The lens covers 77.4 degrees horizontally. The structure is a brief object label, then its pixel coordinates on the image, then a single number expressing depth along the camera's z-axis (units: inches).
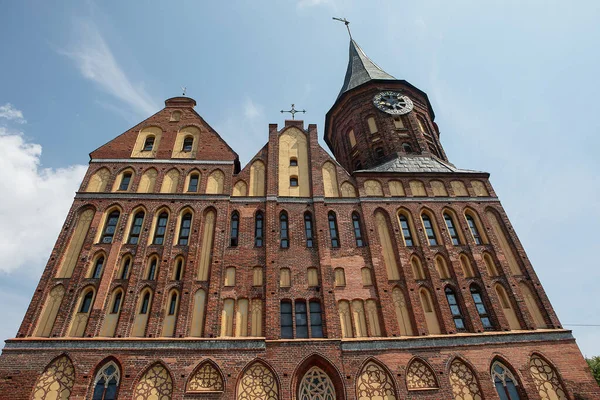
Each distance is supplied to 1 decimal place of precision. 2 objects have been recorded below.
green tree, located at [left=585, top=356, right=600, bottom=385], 1268.5
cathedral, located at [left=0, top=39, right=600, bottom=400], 513.0
